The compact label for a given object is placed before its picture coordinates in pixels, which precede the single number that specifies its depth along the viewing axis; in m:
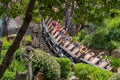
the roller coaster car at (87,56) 23.14
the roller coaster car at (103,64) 22.12
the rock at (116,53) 25.41
